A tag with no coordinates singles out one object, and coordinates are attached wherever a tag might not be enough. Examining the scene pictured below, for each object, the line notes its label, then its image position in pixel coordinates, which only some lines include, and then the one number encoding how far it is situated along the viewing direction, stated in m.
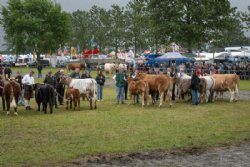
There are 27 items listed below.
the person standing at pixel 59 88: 22.91
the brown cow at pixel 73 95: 20.06
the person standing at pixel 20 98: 21.99
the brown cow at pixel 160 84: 21.23
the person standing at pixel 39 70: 44.72
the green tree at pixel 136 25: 73.62
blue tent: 41.78
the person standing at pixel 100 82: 24.65
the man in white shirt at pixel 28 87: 20.56
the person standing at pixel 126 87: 23.79
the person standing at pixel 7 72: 37.75
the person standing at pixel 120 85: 23.16
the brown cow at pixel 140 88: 21.30
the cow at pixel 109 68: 49.84
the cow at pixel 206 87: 22.70
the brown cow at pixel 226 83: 23.59
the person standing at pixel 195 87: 22.09
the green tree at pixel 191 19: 49.69
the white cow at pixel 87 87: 20.53
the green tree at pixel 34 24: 76.94
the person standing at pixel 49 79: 21.88
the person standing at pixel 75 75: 24.05
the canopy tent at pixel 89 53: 59.49
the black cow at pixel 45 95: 19.08
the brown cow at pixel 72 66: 51.44
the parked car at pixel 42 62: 74.71
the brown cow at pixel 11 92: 18.19
